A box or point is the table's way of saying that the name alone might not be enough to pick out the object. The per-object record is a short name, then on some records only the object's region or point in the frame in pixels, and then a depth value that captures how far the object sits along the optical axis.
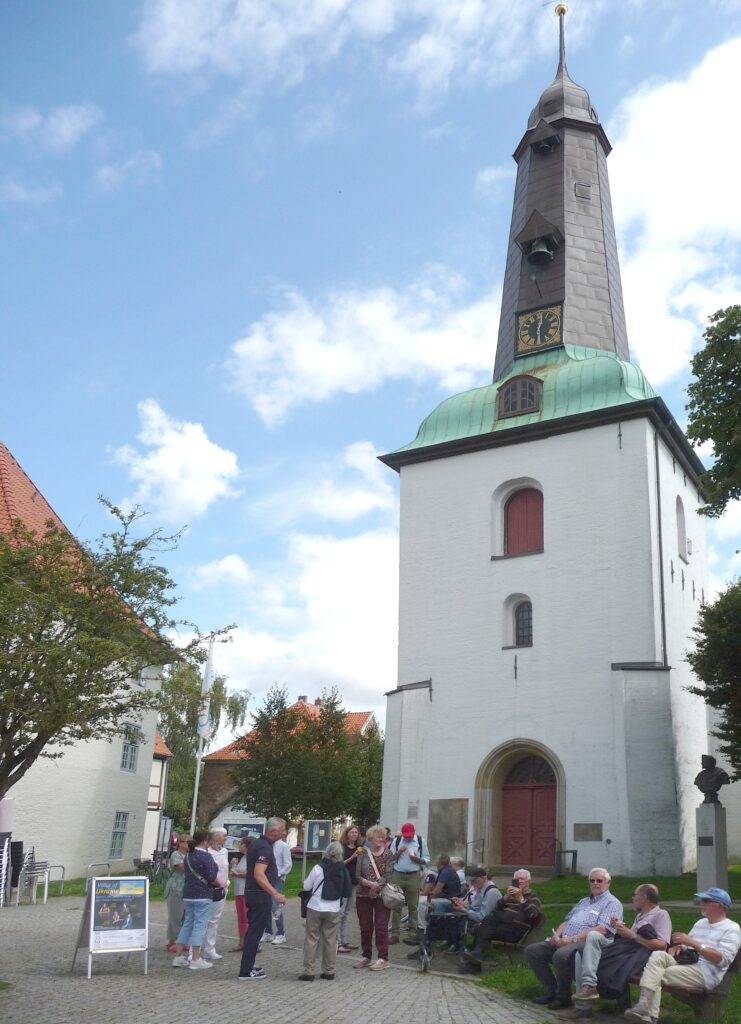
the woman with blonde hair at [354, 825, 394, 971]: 10.22
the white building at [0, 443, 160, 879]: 22.91
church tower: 21.30
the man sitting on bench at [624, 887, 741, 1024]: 7.30
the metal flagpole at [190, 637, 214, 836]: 29.36
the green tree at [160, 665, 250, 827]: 46.38
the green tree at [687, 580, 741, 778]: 19.58
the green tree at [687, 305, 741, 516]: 16.62
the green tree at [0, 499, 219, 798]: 13.64
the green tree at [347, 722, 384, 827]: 36.44
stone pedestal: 15.16
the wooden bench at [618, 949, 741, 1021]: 7.35
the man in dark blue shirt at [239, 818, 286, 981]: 9.44
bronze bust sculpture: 15.66
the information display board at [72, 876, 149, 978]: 9.67
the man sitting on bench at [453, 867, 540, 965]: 10.33
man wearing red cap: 11.77
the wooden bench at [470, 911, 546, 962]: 10.43
